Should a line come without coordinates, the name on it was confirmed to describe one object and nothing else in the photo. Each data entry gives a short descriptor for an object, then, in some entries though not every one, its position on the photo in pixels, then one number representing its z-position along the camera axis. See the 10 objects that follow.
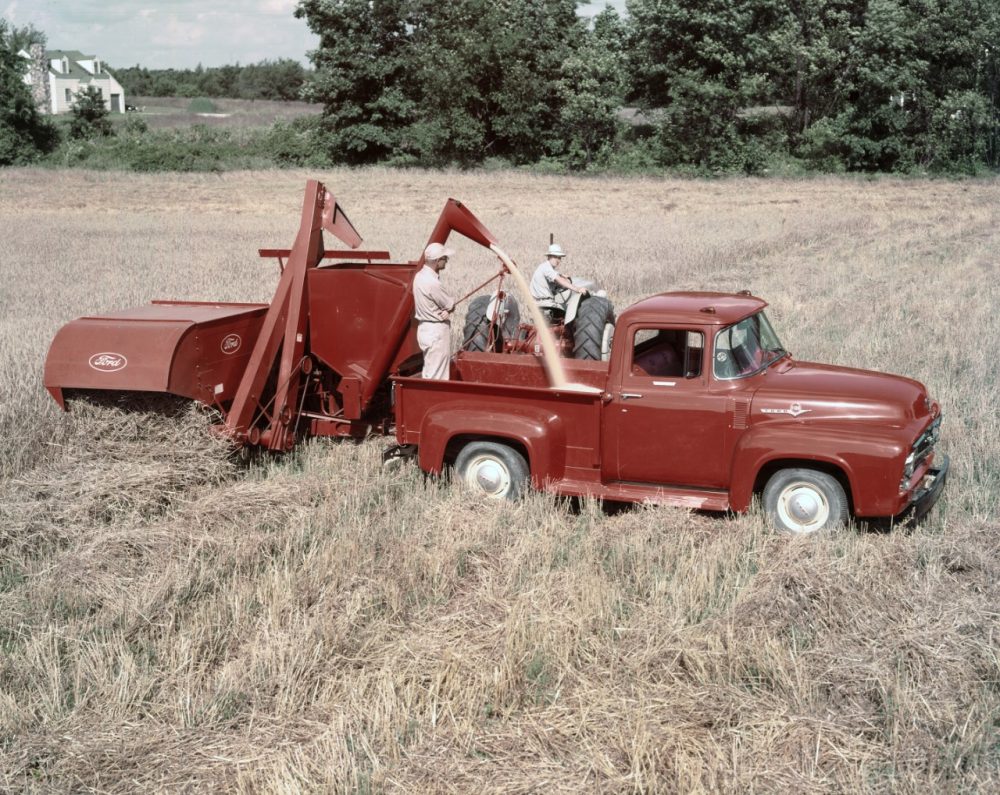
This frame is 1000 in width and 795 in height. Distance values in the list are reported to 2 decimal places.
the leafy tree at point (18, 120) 51.62
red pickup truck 7.27
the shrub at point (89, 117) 57.38
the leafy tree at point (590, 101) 51.06
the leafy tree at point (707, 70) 49.19
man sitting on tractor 10.59
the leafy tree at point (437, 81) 51.53
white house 101.56
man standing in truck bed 9.15
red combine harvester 8.48
